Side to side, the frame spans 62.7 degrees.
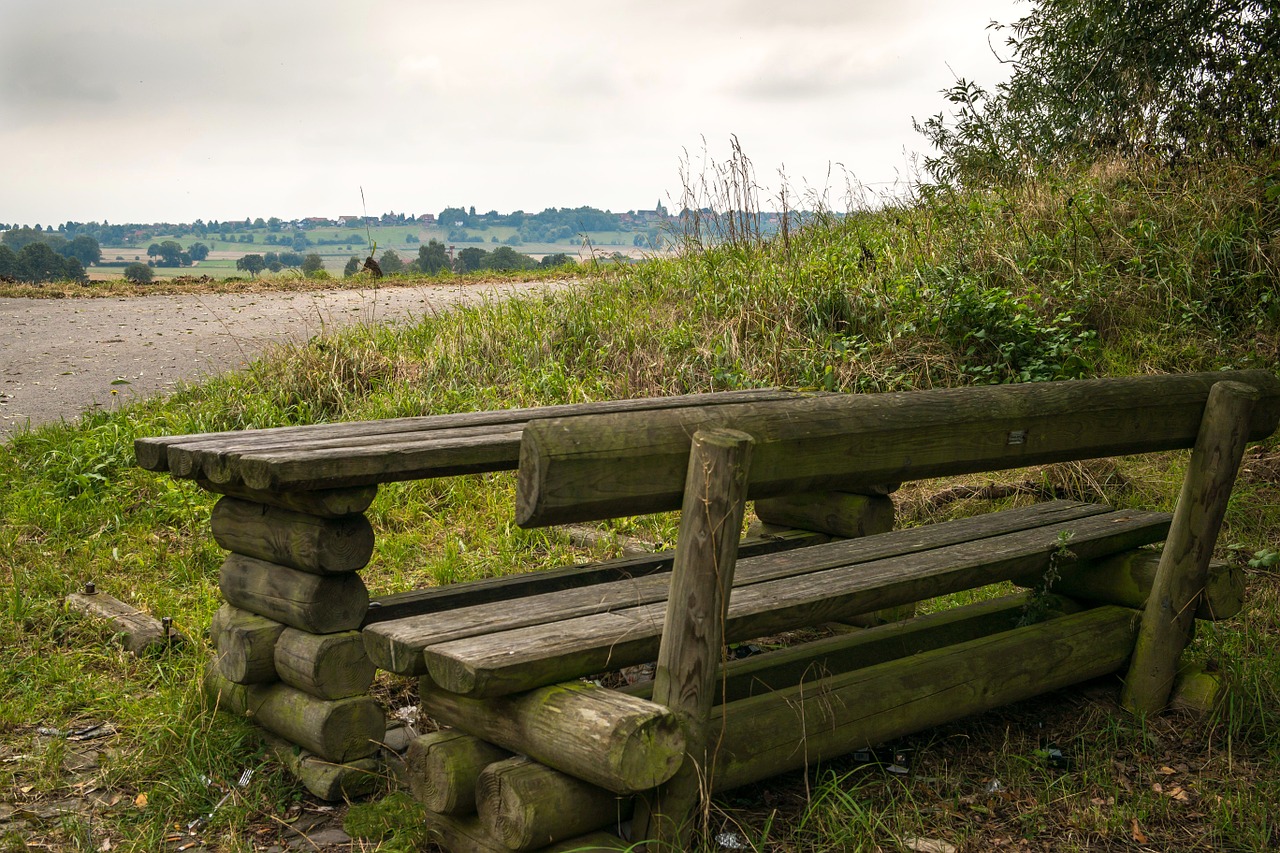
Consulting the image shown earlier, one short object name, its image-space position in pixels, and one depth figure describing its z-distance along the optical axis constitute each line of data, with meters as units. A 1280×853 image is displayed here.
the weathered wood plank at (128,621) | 4.45
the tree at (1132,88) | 8.58
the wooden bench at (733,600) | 2.40
